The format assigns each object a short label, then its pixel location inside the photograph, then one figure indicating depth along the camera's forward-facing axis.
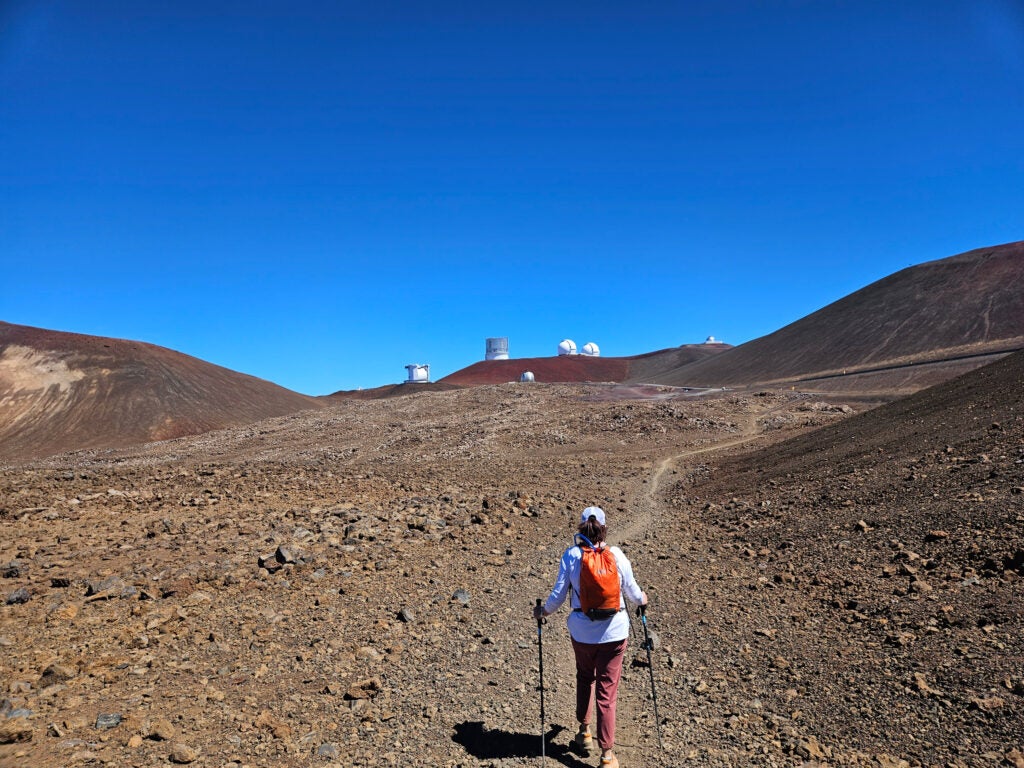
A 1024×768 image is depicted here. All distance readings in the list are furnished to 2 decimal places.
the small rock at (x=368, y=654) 5.72
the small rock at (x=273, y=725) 4.37
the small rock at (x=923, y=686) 4.69
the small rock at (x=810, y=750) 4.23
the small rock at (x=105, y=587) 6.47
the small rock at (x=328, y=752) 4.20
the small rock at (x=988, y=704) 4.32
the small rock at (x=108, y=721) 4.27
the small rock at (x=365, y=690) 5.00
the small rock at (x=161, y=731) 4.18
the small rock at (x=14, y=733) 4.02
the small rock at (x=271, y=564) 7.55
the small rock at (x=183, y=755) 3.96
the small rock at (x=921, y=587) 6.31
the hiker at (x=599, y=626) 4.10
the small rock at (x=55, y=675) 4.79
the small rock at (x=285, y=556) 7.78
